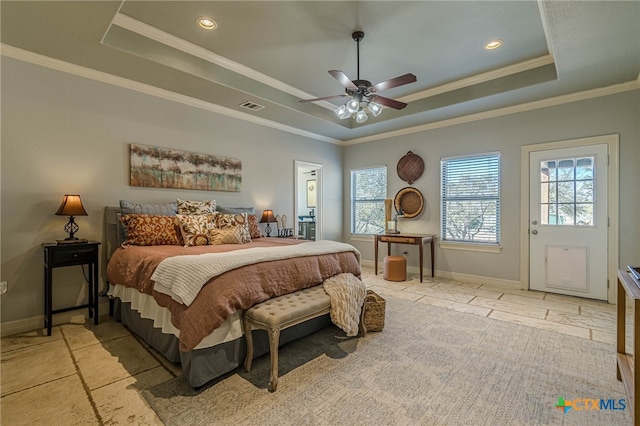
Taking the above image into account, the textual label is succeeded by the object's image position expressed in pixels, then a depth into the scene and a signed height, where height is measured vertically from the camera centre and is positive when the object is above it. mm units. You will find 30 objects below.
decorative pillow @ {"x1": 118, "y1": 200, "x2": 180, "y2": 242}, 3204 +30
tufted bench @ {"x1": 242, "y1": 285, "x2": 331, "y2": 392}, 1991 -729
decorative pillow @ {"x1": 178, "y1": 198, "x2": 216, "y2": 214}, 3697 +62
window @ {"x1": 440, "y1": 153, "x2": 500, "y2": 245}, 4707 +230
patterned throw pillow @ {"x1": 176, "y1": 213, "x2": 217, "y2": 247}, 3270 -190
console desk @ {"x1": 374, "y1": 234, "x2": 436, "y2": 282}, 4870 -462
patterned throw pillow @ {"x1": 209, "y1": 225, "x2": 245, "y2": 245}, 3395 -276
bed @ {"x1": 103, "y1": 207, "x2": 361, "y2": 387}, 1985 -606
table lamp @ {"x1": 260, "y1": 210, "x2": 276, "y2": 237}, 4848 -97
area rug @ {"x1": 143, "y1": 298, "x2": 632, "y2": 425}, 1727 -1172
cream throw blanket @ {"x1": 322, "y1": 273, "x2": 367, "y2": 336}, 2418 -750
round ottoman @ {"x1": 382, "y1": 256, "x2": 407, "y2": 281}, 4875 -924
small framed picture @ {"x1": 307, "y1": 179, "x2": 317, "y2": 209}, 8197 +509
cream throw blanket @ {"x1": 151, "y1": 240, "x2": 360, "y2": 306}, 2016 -398
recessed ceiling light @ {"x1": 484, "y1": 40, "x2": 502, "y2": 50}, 3181 +1826
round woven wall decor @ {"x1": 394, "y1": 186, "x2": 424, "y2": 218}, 5426 +198
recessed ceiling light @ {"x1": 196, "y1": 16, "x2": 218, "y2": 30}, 2801 +1810
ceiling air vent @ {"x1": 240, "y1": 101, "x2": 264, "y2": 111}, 4230 +1543
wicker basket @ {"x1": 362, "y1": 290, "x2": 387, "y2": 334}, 2877 -981
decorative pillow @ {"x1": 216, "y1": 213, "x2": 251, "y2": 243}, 3639 -128
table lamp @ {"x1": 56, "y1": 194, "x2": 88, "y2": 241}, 2895 +25
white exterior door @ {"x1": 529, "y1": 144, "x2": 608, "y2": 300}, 3816 -109
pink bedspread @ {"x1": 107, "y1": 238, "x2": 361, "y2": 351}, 1959 -553
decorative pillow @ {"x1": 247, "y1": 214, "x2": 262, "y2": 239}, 4211 -215
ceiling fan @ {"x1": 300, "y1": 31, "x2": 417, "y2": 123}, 2769 +1206
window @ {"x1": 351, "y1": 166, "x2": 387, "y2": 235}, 6120 +275
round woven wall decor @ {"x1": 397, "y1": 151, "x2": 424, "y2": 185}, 5426 +838
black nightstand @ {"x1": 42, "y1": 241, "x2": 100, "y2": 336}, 2809 -477
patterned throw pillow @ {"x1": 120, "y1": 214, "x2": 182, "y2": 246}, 3104 -193
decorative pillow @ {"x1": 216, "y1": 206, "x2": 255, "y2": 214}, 4210 +30
